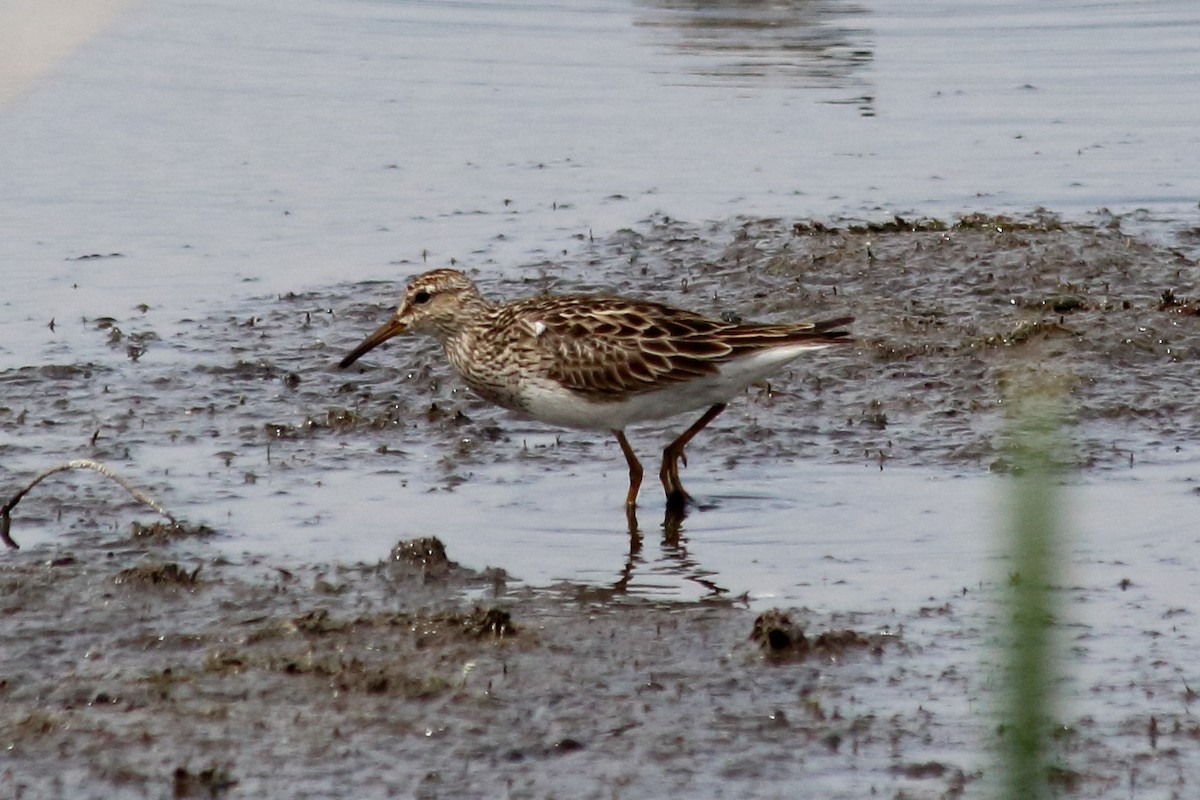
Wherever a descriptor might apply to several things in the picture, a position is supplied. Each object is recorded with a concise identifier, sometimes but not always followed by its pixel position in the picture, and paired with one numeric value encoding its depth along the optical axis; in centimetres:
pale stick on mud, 1374
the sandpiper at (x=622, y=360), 1516
